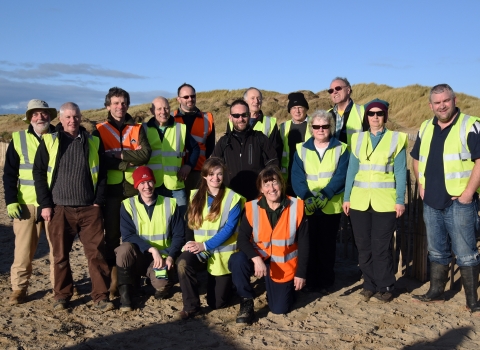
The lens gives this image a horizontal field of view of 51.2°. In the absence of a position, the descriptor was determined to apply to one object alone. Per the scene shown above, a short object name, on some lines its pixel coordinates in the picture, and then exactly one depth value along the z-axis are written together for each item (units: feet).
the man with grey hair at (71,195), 15.90
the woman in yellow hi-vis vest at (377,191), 16.51
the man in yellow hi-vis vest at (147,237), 16.30
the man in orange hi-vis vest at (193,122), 19.99
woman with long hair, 15.88
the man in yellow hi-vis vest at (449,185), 14.97
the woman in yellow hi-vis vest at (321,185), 17.21
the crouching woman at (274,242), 15.65
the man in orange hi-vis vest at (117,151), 17.16
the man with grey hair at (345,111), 18.72
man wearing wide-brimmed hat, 16.53
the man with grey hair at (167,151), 18.26
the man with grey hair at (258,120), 19.89
